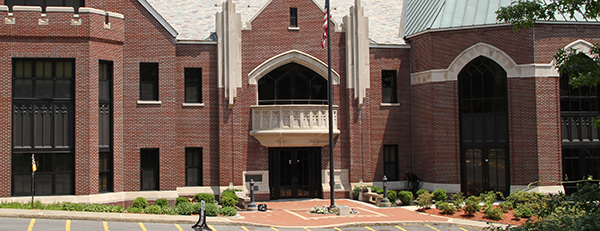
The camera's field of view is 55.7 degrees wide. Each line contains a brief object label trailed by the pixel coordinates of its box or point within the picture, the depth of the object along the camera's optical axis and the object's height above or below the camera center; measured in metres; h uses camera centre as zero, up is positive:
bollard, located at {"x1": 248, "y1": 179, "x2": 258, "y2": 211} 24.14 -2.75
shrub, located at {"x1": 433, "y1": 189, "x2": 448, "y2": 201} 25.57 -2.59
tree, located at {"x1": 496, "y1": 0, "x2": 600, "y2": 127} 12.29 +2.60
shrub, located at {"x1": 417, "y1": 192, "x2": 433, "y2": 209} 23.77 -2.61
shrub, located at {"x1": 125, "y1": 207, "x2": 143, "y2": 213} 21.67 -2.66
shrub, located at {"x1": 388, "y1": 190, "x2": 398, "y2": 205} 25.99 -2.70
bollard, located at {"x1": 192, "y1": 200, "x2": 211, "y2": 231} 15.09 -2.21
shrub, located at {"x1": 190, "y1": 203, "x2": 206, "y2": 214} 21.55 -2.59
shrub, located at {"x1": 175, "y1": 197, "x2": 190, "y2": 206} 23.63 -2.51
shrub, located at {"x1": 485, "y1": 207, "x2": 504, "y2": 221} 21.69 -2.91
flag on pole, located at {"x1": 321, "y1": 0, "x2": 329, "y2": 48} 23.47 +4.58
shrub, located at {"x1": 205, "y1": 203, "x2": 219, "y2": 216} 20.98 -2.60
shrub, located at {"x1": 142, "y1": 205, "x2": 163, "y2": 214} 21.59 -2.65
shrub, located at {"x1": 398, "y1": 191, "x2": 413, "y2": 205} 25.66 -2.67
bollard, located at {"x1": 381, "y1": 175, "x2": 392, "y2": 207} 25.33 -2.73
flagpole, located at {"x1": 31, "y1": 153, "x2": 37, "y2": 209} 21.44 -1.28
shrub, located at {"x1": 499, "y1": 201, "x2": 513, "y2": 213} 22.69 -2.88
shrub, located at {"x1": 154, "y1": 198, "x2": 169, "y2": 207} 23.31 -2.56
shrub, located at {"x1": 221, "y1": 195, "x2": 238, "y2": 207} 24.16 -2.63
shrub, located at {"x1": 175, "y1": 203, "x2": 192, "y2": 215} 21.55 -2.62
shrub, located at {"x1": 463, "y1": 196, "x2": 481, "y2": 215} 22.25 -2.73
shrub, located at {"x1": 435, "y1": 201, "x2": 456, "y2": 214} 22.83 -2.83
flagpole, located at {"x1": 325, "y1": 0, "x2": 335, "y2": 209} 22.62 +0.52
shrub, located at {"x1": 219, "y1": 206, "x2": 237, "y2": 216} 21.48 -2.73
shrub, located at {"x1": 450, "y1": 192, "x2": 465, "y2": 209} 23.29 -2.57
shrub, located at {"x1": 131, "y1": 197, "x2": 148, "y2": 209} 23.17 -2.56
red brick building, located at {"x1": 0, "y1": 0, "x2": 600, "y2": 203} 23.36 +1.75
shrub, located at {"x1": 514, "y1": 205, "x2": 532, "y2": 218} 21.67 -2.87
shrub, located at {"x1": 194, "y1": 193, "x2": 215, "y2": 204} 24.84 -2.52
